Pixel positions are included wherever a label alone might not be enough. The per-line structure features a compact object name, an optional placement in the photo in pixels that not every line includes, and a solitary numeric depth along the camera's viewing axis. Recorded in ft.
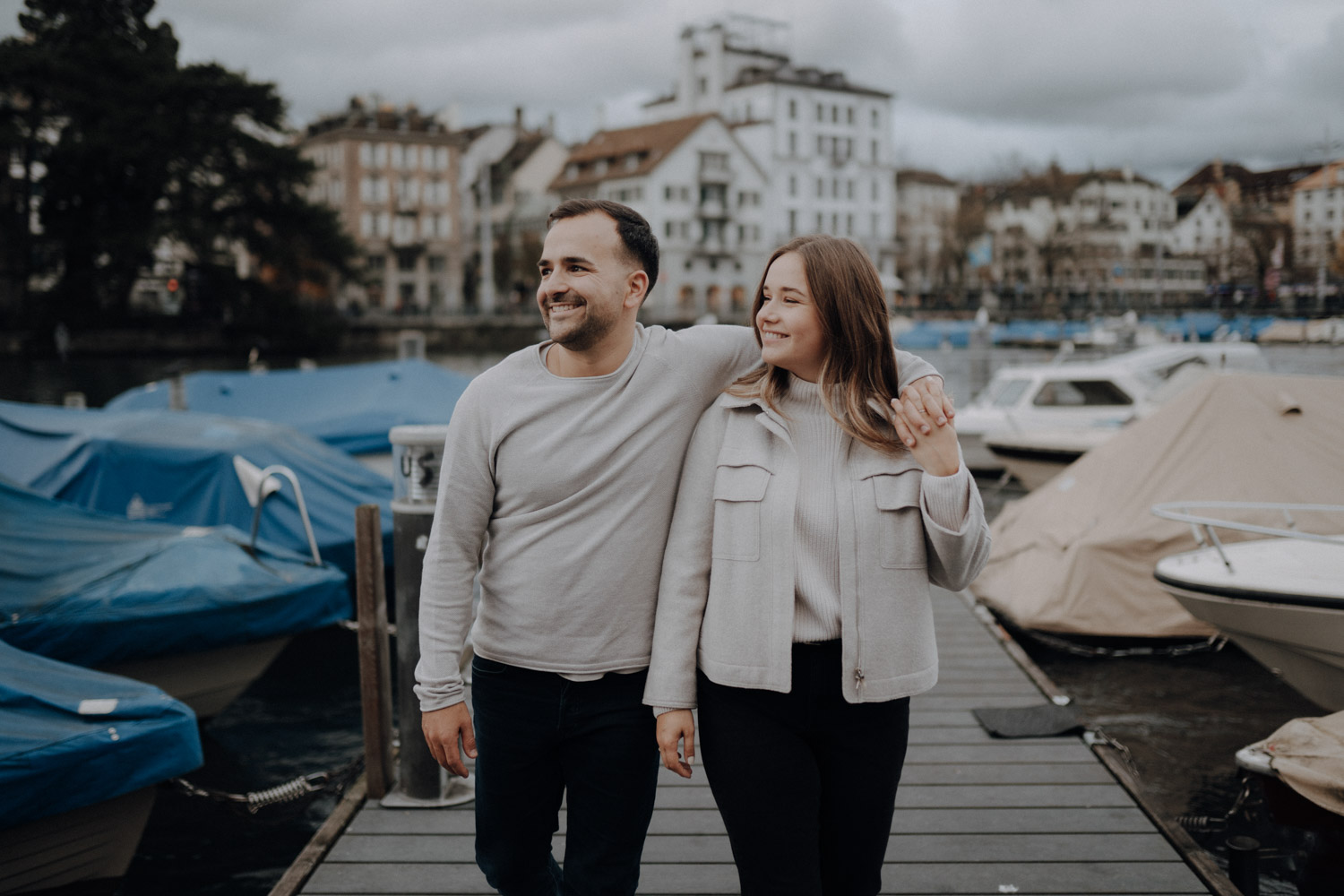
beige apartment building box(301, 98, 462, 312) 273.33
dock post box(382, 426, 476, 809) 12.89
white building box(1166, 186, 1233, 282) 276.62
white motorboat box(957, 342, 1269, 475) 49.93
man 7.91
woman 7.43
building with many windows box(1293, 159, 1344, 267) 233.76
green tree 156.46
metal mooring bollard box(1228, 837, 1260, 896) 12.03
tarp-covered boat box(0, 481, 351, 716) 21.58
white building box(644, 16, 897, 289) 271.28
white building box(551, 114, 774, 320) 245.04
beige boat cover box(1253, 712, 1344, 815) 12.90
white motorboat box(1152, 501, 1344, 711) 18.79
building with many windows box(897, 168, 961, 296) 312.09
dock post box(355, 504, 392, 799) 14.03
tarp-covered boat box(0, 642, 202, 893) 13.84
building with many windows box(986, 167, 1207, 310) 253.24
